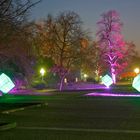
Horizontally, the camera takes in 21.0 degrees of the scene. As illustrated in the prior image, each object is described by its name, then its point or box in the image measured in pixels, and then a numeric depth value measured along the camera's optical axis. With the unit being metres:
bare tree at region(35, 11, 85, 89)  61.47
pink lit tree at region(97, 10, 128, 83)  71.58
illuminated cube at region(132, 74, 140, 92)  35.93
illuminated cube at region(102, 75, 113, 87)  53.75
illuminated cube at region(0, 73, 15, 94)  29.67
